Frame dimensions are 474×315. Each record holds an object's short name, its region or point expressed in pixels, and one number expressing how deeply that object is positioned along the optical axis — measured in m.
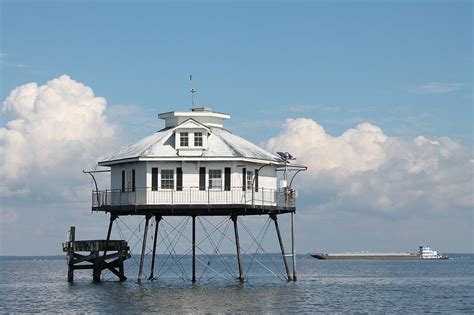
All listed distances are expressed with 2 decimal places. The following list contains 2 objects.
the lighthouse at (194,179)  59.25
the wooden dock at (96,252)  66.88
